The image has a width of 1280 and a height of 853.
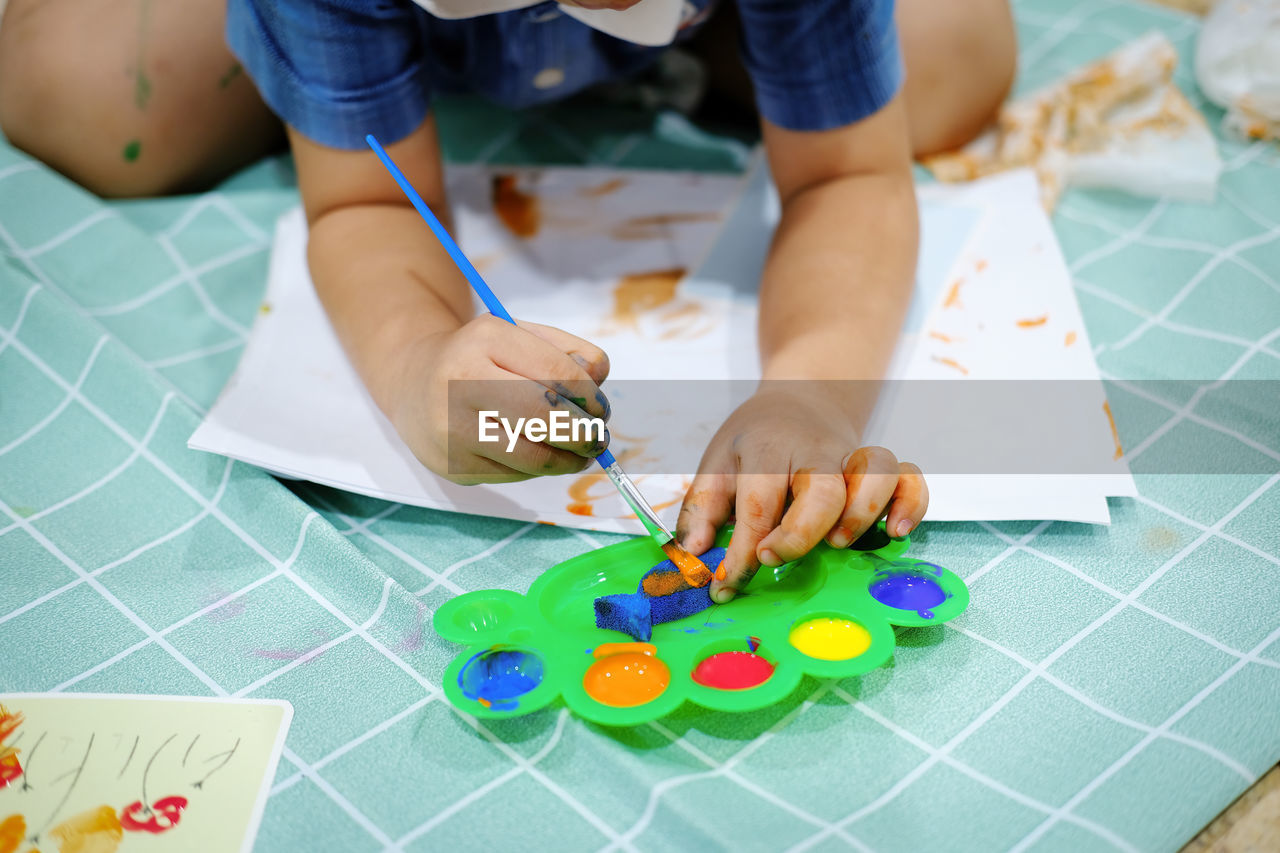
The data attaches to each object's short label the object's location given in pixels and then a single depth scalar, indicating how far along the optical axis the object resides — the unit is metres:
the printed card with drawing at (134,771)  0.47
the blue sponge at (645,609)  0.52
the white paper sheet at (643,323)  0.64
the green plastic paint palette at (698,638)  0.50
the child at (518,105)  0.55
